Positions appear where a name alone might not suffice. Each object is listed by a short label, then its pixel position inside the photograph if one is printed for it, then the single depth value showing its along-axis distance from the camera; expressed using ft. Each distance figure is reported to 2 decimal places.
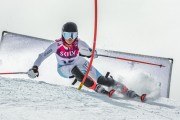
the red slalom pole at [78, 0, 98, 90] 40.08
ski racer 44.79
